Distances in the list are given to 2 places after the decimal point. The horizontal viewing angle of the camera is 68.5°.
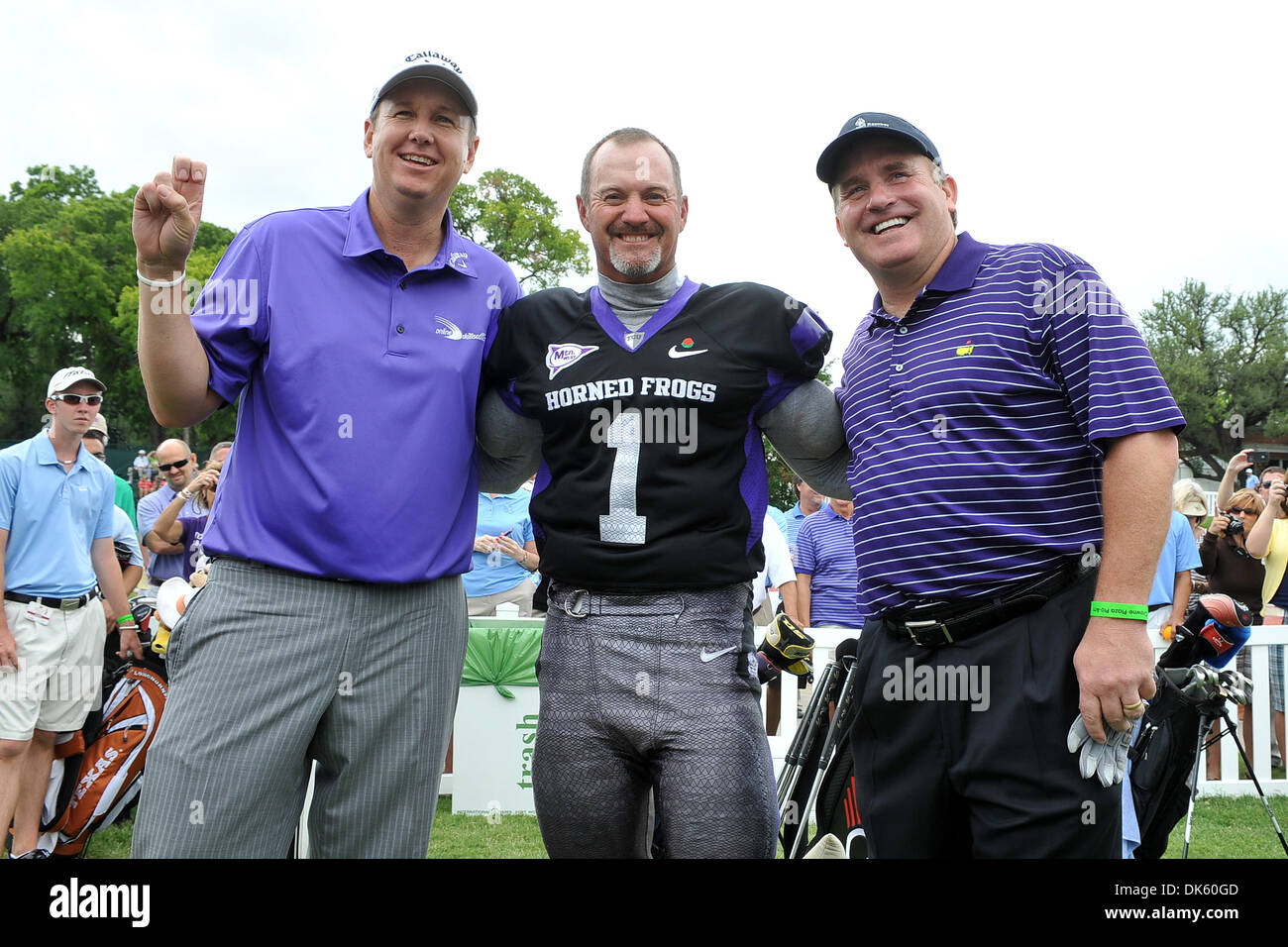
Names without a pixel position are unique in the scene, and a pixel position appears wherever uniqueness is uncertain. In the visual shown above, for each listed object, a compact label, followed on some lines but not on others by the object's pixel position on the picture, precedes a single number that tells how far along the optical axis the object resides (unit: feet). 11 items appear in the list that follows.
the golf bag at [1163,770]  15.62
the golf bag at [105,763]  19.01
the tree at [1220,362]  186.80
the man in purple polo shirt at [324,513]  7.92
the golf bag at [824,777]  14.07
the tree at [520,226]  127.75
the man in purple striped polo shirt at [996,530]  7.82
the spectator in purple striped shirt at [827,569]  24.47
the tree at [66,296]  139.23
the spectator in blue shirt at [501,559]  25.85
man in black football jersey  8.69
